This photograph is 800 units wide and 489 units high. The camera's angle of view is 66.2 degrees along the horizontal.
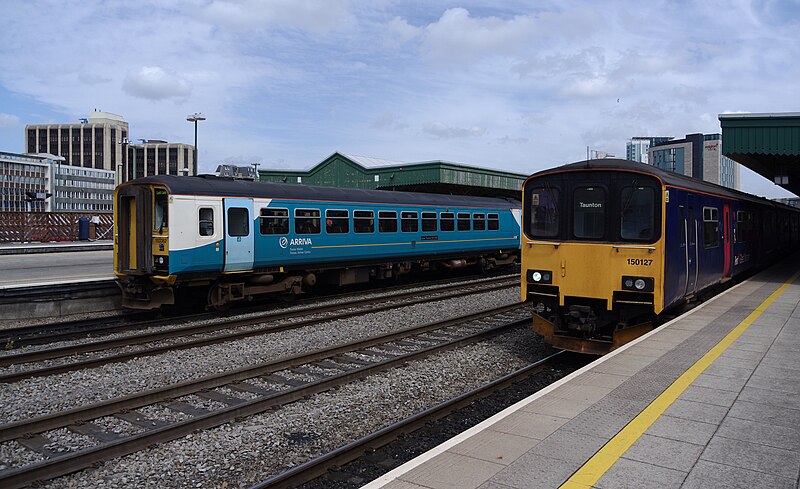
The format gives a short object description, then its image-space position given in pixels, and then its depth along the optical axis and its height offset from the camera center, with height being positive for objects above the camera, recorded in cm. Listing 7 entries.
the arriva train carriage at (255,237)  1291 -4
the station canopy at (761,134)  1633 +277
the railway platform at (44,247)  2436 -53
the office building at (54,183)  10269 +946
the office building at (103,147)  13138 +1956
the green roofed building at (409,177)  3198 +339
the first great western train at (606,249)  863 -18
